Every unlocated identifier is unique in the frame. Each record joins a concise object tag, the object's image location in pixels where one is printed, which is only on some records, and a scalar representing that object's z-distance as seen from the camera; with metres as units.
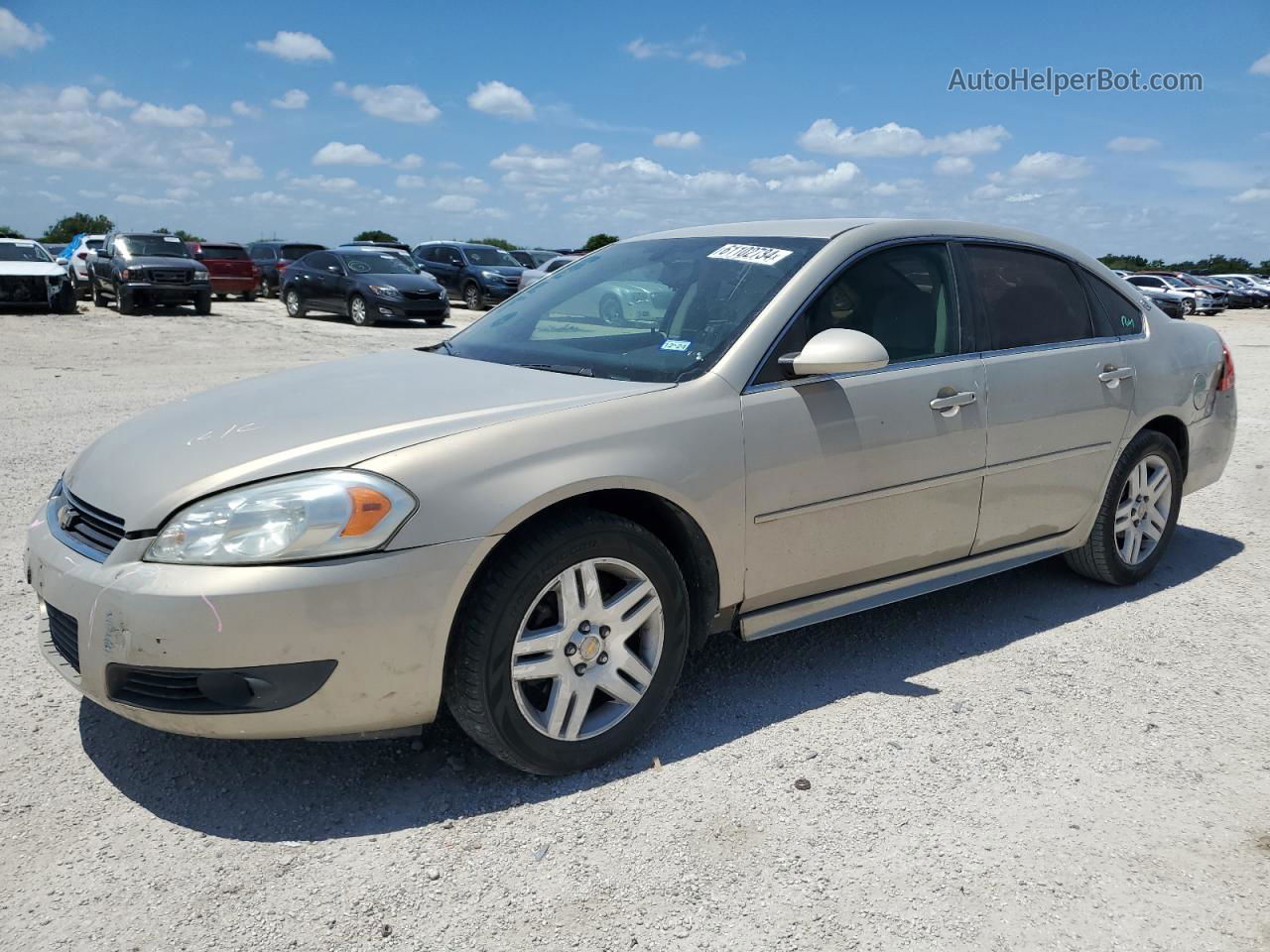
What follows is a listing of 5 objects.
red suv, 27.27
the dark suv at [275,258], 29.33
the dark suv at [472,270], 24.77
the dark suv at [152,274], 21.95
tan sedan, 2.64
